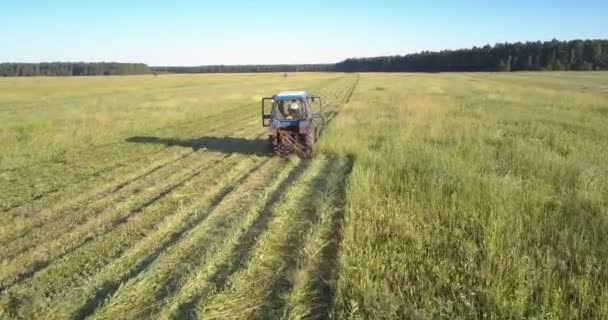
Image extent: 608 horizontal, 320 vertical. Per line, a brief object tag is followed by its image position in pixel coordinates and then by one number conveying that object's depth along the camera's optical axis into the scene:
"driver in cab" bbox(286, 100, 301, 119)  12.08
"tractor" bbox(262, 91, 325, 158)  11.63
